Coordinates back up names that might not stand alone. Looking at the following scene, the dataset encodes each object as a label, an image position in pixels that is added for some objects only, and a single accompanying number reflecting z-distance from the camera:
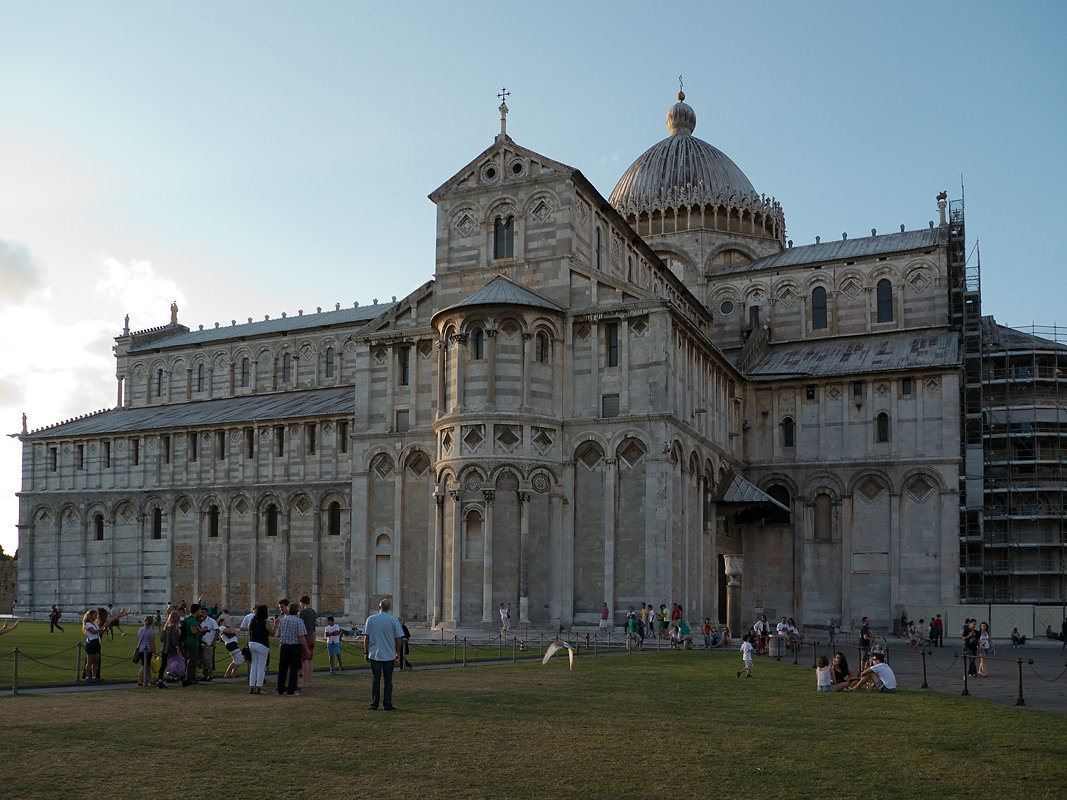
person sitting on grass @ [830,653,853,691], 23.70
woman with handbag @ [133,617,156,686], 22.81
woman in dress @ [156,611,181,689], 22.84
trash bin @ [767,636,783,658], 35.03
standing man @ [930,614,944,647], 44.68
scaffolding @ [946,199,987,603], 55.28
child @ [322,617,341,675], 26.19
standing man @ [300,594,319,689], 22.89
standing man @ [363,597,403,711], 18.77
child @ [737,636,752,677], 26.47
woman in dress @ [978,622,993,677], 35.00
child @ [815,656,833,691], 23.34
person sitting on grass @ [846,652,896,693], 23.22
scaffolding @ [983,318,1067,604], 55.66
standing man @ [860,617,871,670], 25.36
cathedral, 45.59
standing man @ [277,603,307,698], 21.17
